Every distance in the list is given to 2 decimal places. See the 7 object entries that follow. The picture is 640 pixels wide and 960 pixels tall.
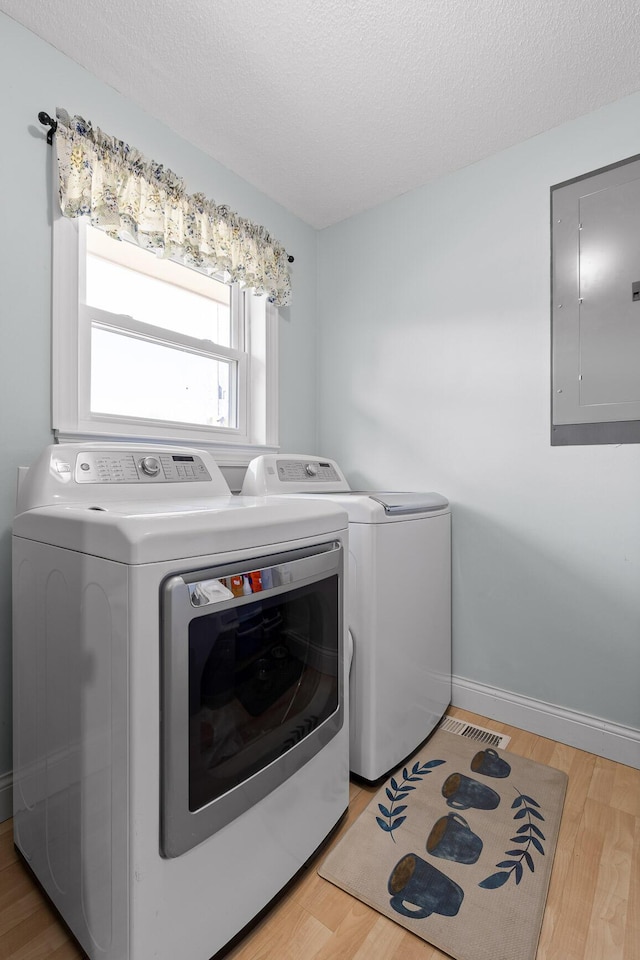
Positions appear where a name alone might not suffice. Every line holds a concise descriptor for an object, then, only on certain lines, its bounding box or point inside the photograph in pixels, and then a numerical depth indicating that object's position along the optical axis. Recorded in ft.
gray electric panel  5.55
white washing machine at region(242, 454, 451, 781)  4.88
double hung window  5.21
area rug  3.50
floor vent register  5.96
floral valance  4.99
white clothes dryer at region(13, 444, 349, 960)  2.68
